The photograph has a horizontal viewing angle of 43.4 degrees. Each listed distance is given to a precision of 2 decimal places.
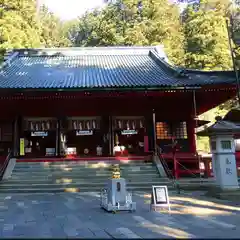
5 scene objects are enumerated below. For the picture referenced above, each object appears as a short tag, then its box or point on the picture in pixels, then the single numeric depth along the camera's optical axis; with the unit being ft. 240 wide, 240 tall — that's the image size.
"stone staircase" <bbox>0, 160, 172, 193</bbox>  39.45
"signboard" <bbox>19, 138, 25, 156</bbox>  53.62
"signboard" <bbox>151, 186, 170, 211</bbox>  25.22
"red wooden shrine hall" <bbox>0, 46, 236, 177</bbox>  49.80
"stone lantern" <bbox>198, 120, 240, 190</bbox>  31.78
